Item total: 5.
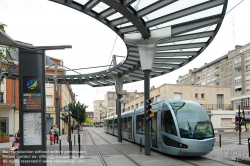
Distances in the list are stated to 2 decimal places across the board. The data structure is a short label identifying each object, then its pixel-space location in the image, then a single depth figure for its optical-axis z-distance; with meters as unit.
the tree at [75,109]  54.39
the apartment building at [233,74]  71.81
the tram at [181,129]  13.16
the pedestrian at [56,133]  24.68
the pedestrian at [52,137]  23.29
